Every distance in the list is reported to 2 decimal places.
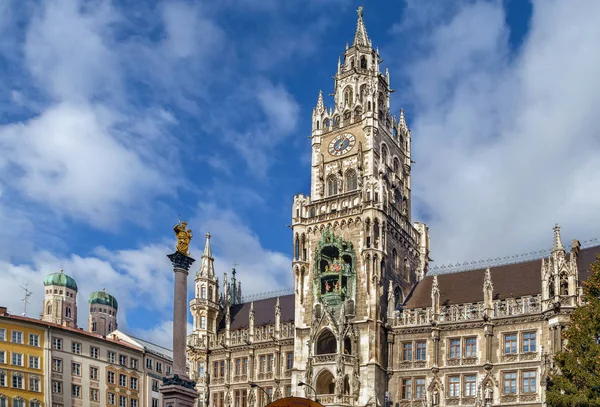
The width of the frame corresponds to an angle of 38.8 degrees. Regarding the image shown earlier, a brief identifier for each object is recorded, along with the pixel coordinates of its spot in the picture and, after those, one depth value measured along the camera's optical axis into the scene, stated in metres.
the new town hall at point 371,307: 75.46
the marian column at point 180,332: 57.25
